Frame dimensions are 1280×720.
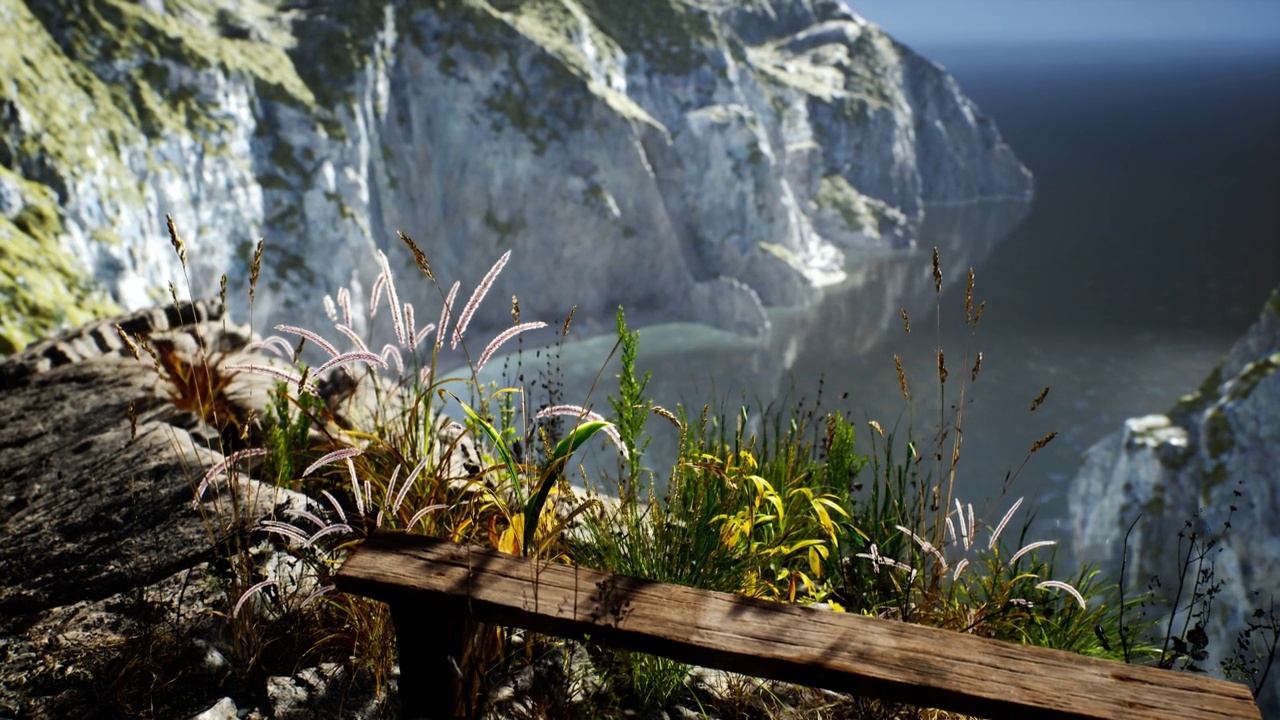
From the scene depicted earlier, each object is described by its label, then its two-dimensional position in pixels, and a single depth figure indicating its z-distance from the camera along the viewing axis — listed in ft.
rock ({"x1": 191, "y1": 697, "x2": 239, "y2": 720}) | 8.46
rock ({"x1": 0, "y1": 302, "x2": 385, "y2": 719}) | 9.18
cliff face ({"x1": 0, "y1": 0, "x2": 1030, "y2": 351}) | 99.60
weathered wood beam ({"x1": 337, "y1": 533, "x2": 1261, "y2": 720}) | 7.00
